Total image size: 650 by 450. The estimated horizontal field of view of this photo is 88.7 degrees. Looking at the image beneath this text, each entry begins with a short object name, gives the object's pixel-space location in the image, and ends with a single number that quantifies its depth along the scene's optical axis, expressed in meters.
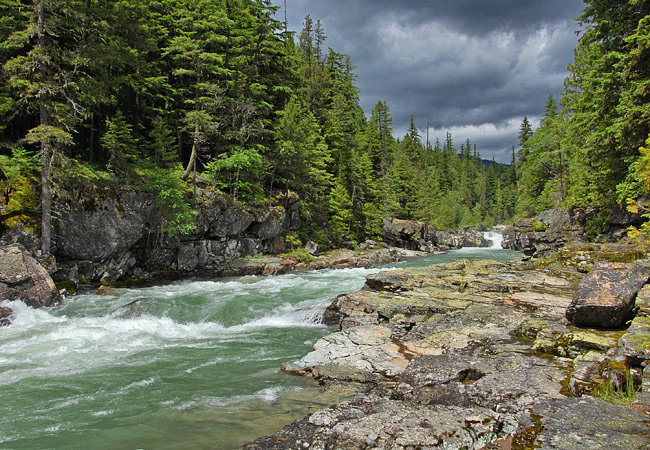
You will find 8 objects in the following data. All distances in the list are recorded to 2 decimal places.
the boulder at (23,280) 12.35
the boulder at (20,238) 13.99
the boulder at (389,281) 13.37
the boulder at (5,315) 11.11
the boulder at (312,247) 30.90
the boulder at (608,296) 6.98
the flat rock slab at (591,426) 3.09
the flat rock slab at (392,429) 4.02
